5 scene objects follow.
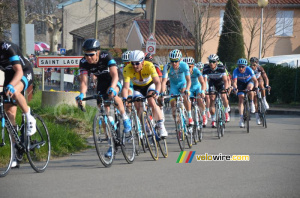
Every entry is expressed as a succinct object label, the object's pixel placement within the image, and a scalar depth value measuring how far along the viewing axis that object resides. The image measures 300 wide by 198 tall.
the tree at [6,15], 32.14
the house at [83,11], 81.38
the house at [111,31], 66.88
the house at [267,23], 38.62
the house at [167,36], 40.53
